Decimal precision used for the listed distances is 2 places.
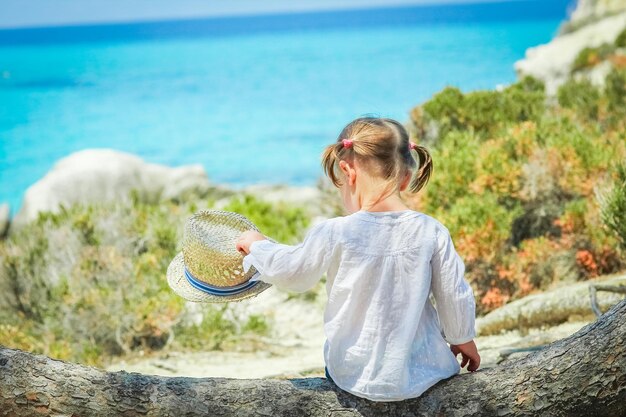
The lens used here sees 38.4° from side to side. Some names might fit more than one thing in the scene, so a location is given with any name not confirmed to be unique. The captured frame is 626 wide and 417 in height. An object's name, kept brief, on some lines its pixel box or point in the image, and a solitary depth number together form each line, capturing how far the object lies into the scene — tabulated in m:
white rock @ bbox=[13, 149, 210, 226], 15.01
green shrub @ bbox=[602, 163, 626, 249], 6.62
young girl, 3.21
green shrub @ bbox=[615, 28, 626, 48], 21.51
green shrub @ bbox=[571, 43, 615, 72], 20.79
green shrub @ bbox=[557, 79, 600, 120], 11.98
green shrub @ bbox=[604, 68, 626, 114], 11.98
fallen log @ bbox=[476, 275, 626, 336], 6.24
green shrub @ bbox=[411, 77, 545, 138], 10.47
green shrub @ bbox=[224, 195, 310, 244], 9.97
